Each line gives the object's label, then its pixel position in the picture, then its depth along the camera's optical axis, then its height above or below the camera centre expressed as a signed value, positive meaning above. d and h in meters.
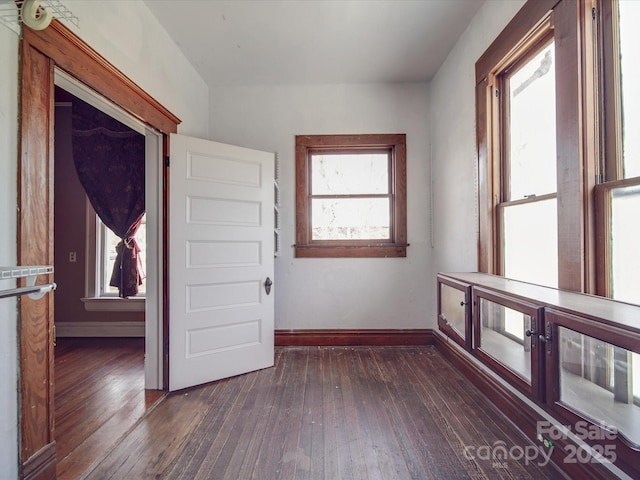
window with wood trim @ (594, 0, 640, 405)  1.24 +0.37
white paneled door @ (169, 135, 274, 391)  2.37 -0.14
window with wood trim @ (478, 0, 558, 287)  1.68 +0.57
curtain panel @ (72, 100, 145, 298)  3.19 +0.88
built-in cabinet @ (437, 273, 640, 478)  0.92 -0.48
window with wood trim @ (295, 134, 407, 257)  3.29 +0.55
